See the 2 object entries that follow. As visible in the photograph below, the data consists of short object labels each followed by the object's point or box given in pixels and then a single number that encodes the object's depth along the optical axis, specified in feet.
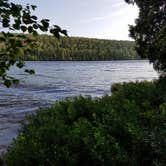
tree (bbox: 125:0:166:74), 29.62
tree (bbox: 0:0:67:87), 4.33
